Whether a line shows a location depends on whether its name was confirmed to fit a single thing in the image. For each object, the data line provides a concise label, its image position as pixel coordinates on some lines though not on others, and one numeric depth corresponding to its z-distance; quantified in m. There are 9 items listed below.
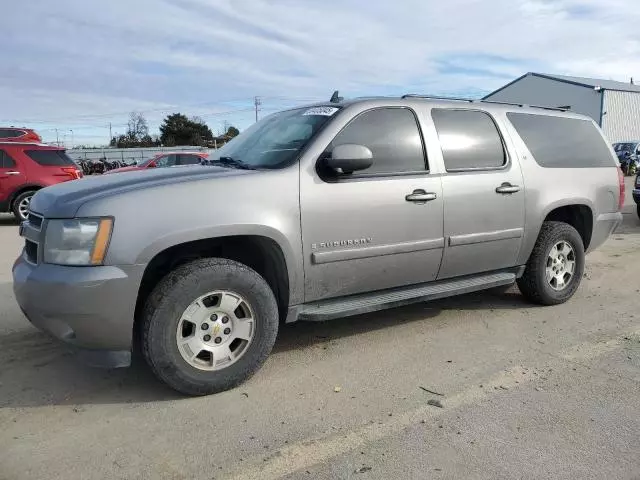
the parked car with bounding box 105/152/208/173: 17.72
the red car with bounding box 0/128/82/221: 11.41
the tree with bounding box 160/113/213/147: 77.12
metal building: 44.17
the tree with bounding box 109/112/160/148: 81.12
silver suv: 3.01
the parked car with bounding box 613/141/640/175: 26.69
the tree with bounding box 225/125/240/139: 78.97
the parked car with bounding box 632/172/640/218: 10.78
